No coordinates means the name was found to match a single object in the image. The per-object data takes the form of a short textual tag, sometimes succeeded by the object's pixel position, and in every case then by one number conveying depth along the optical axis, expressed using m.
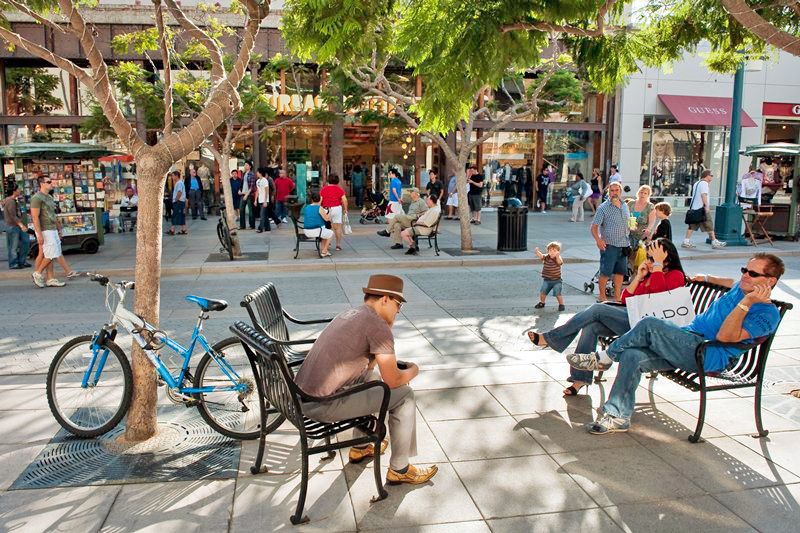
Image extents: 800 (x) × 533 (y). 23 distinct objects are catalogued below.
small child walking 9.05
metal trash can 14.53
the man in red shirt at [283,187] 20.06
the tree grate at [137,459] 4.37
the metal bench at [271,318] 5.20
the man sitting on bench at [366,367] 4.10
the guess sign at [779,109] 27.72
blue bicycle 4.93
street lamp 15.31
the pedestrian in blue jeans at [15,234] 12.23
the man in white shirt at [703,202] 15.00
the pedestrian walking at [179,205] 17.80
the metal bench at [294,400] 3.90
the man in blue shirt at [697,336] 4.71
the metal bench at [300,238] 14.01
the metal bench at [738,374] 4.75
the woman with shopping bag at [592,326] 5.63
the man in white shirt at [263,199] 18.31
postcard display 16.00
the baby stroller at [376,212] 21.55
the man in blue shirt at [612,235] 9.30
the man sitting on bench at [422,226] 14.29
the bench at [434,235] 14.32
